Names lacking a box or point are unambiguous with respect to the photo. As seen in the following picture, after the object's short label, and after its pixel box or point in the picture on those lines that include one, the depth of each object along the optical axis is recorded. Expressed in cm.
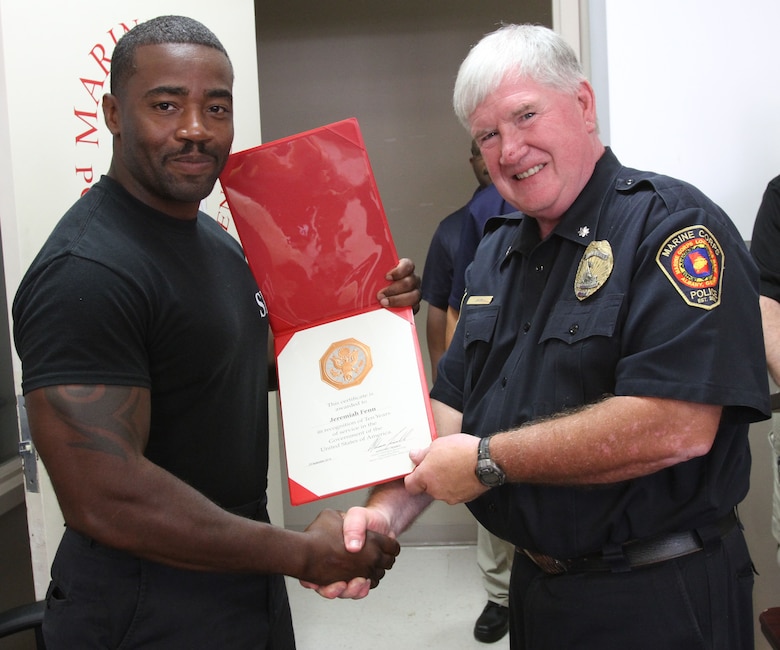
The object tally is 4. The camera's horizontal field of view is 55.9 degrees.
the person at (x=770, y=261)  177
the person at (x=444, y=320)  260
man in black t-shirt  103
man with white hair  103
